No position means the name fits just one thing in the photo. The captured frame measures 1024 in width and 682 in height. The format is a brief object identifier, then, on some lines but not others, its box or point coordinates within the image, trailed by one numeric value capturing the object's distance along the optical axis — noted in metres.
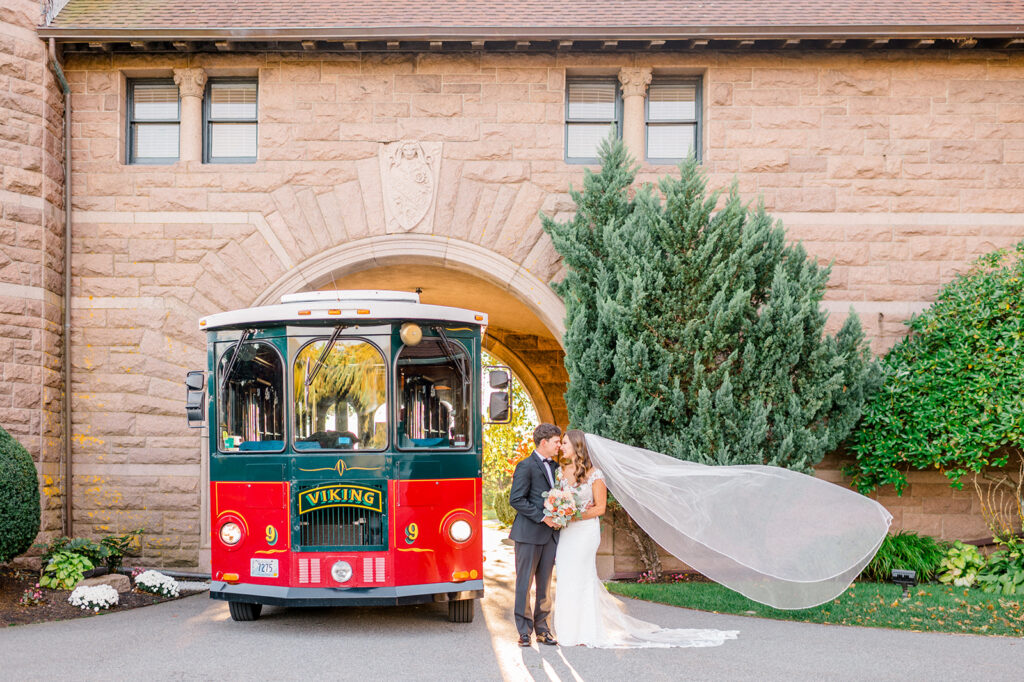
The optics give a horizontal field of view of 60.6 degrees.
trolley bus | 7.42
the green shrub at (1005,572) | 9.46
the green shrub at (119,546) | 9.82
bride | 7.15
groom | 7.15
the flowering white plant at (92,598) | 8.72
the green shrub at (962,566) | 9.80
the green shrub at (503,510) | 17.69
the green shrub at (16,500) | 8.52
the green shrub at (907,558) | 9.95
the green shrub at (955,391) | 9.42
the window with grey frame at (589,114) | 11.22
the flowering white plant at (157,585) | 9.59
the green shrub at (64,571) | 9.14
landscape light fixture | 8.20
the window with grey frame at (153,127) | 11.32
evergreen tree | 9.66
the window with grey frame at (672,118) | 11.23
